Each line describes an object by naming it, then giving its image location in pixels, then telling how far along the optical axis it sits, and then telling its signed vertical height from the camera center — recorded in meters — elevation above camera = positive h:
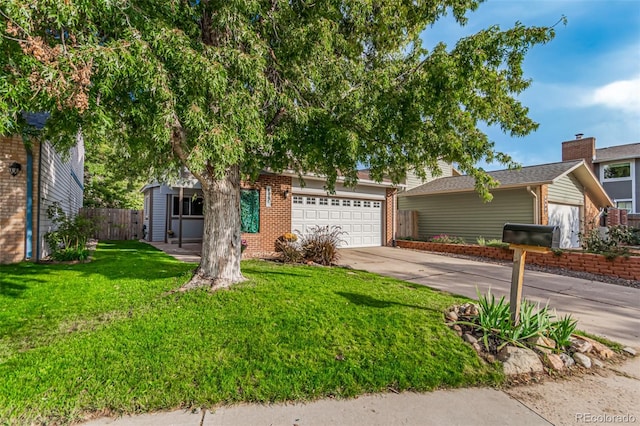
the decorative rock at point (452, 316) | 4.17 -1.31
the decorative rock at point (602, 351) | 3.52 -1.51
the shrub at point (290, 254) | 8.67 -0.97
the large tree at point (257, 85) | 3.18 +1.86
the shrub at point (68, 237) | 7.82 -0.49
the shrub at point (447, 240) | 13.18 -0.83
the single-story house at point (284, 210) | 10.29 +0.40
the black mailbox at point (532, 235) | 3.30 -0.15
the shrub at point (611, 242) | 8.88 -0.64
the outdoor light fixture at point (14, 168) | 7.15 +1.17
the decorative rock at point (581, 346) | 3.52 -1.45
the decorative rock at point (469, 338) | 3.59 -1.40
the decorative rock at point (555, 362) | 3.21 -1.49
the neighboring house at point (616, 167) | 19.69 +3.78
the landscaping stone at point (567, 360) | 3.28 -1.50
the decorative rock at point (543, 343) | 3.39 -1.39
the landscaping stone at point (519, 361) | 3.14 -1.46
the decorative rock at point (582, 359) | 3.30 -1.51
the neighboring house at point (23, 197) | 7.14 +0.52
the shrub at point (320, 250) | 8.71 -0.86
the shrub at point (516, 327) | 3.51 -1.26
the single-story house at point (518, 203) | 12.17 +0.85
